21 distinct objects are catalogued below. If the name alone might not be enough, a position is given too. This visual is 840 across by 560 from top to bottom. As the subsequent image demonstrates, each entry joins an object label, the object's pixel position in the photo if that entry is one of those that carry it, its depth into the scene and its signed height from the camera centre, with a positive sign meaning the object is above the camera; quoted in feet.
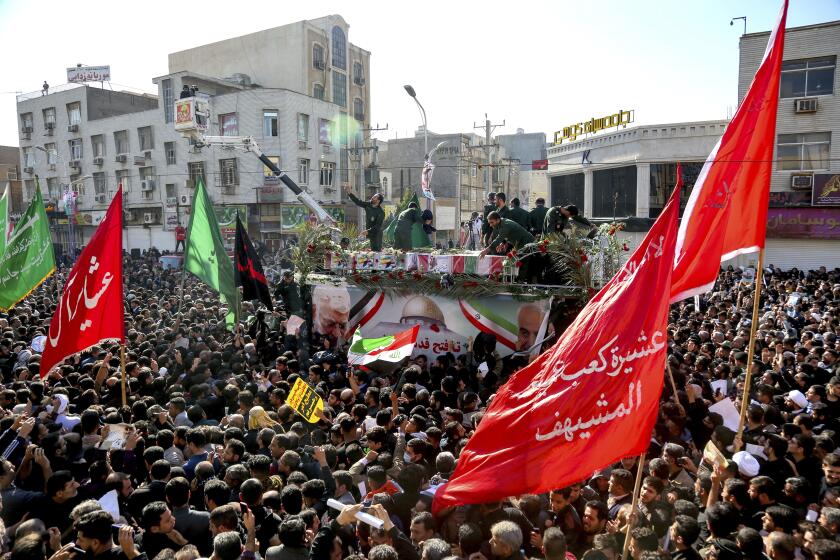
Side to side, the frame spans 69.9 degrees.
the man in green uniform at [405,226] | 42.60 -1.36
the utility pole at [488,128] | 102.37 +13.22
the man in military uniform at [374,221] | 43.70 -0.98
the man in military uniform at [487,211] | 38.81 -0.33
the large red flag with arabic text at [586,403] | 12.18 -4.14
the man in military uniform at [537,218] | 38.22 -0.81
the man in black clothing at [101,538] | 12.09 -6.61
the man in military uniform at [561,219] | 33.09 -0.79
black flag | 37.50 -3.97
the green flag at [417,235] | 43.88 -2.06
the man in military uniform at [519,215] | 37.24 -0.59
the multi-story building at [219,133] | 109.60 +14.39
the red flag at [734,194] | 18.30 +0.27
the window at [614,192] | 93.56 +1.99
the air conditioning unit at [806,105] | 78.69 +12.65
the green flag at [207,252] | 35.99 -2.54
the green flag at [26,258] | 37.78 -2.91
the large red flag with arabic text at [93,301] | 23.32 -3.51
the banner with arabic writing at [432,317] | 34.30 -6.84
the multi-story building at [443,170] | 145.07 +9.13
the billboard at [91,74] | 135.64 +30.94
